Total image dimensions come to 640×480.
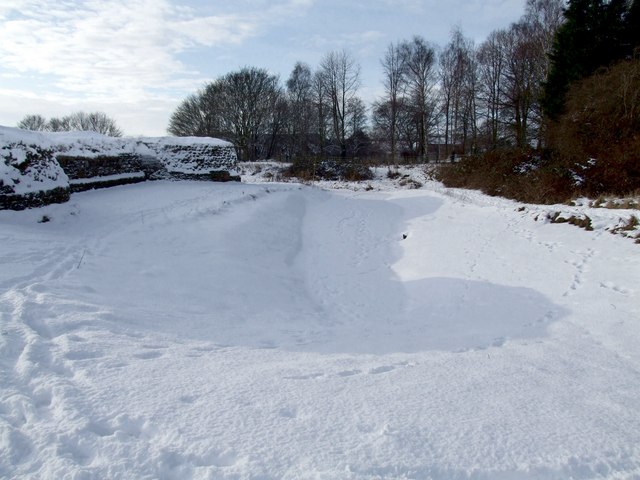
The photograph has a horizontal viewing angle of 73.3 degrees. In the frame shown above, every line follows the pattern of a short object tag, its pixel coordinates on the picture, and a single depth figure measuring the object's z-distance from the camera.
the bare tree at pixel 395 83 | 36.10
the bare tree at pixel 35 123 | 48.11
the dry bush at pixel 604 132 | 12.98
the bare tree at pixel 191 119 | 44.69
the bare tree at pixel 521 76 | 27.56
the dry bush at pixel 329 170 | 27.84
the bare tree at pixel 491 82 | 31.05
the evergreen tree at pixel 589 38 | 18.67
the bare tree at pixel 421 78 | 35.28
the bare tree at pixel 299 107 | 44.62
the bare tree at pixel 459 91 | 33.41
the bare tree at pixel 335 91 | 39.06
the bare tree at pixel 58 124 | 50.77
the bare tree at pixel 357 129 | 42.14
